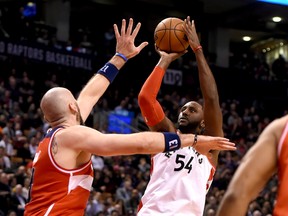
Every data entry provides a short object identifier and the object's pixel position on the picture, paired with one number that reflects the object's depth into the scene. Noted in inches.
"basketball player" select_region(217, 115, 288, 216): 140.6
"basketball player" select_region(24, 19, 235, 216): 216.1
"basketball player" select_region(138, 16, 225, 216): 280.6
